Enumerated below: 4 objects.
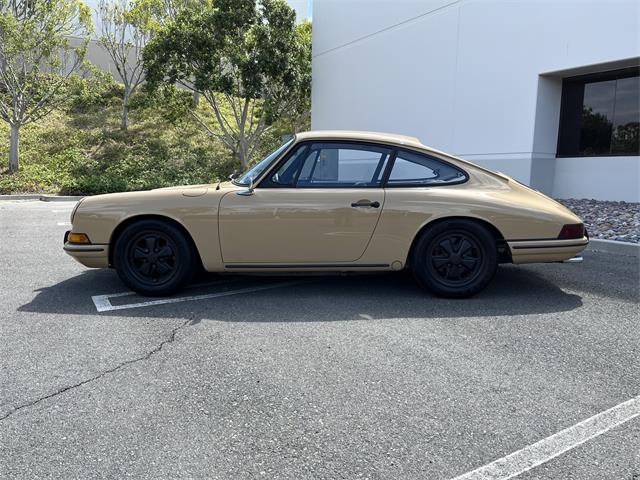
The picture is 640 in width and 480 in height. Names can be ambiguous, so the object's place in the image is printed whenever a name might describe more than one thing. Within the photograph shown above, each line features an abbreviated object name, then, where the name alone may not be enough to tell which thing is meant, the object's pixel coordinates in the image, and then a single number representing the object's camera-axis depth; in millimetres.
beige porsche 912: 3898
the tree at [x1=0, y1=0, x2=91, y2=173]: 13742
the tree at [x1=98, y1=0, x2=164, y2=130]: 18219
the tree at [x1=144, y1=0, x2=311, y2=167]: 15664
